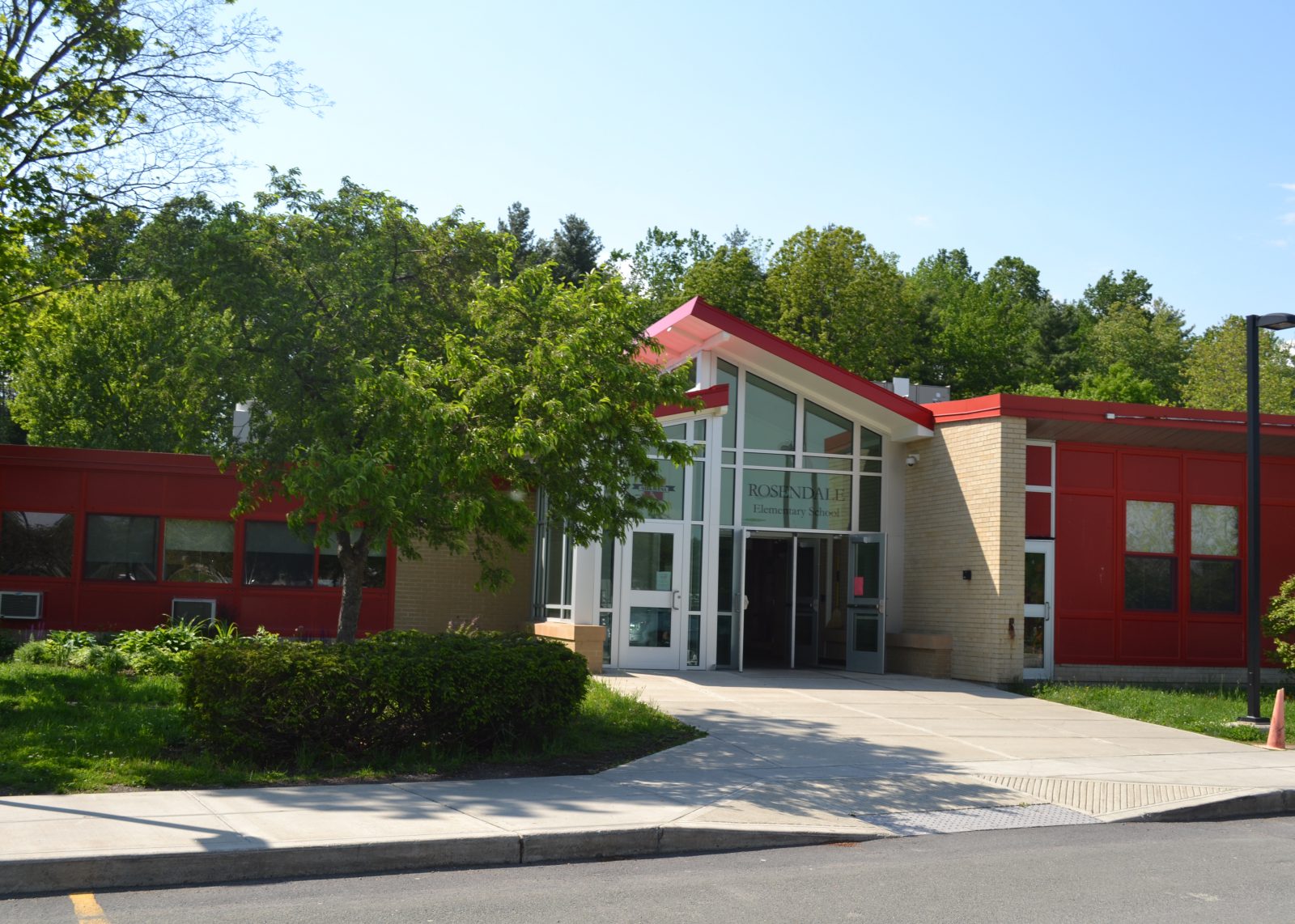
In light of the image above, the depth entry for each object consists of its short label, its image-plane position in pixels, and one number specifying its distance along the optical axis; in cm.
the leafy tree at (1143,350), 5928
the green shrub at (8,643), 1750
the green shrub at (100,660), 1582
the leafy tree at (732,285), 4862
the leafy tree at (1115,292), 7844
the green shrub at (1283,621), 1742
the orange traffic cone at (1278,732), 1412
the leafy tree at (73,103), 1346
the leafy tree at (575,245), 5562
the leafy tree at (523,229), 5540
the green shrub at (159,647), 1577
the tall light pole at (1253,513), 1510
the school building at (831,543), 1955
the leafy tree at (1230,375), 4731
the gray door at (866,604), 2092
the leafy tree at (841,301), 4594
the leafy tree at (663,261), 5697
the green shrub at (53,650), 1644
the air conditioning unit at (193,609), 2112
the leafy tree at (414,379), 1164
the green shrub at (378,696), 1017
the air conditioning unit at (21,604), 2052
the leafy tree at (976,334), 5669
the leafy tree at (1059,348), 5969
